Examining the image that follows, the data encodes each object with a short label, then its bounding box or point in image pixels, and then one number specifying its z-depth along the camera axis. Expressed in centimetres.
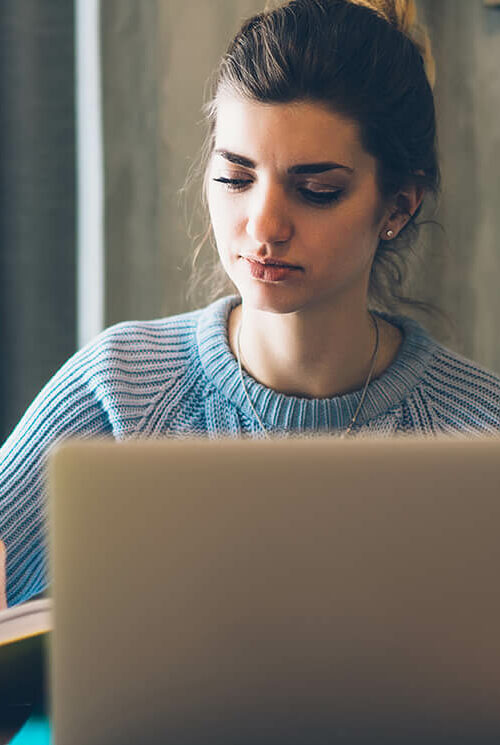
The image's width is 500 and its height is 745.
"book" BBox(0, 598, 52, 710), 93
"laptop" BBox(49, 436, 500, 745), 75
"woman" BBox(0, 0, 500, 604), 116
